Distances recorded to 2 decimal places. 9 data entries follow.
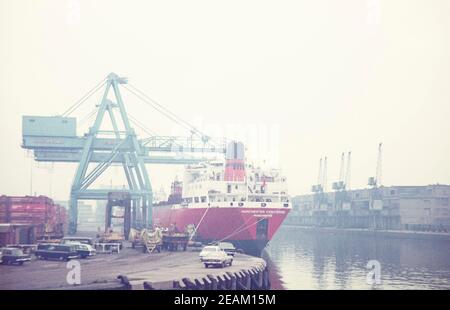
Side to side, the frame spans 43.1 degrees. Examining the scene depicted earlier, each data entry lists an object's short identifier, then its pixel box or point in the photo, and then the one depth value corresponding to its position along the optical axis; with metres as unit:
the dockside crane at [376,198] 151.07
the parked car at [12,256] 40.75
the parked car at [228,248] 49.39
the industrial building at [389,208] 130.88
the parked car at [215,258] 40.38
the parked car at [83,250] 46.54
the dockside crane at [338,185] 180.12
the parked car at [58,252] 45.16
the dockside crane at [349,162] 190.00
